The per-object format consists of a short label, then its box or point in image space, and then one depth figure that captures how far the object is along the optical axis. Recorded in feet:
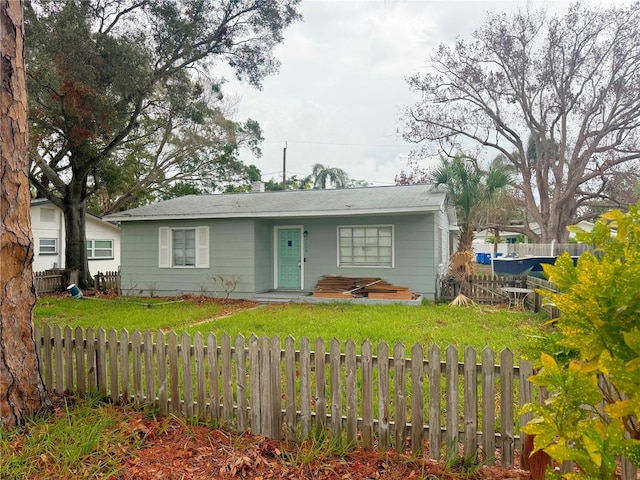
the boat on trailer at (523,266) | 40.70
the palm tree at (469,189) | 40.19
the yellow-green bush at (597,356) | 4.73
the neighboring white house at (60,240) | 62.08
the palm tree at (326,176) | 108.37
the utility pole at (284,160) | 117.22
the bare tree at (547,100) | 72.74
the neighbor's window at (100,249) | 71.92
